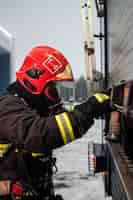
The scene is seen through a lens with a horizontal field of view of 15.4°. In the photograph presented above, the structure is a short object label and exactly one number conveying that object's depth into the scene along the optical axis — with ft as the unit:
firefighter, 7.15
